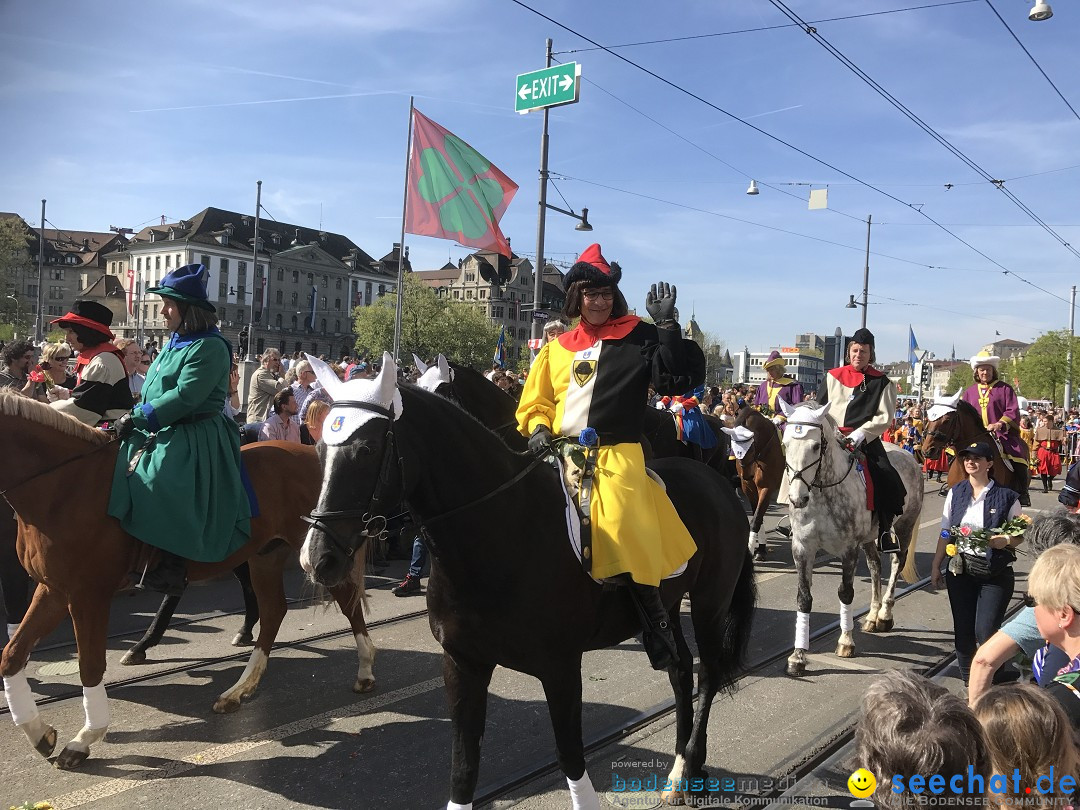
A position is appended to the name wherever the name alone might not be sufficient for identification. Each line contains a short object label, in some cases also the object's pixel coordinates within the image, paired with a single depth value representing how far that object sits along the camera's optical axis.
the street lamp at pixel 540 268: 15.24
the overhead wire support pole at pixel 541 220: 15.24
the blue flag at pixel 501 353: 17.98
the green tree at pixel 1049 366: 49.46
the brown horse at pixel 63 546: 4.59
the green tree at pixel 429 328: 80.19
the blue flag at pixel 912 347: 38.42
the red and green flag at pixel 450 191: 13.03
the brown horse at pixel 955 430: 9.08
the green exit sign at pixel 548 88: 12.53
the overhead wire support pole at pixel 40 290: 41.44
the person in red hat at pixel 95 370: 5.92
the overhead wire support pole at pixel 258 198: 43.11
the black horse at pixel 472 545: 3.13
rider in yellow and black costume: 3.76
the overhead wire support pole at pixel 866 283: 33.97
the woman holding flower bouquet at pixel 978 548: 5.23
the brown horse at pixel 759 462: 11.47
